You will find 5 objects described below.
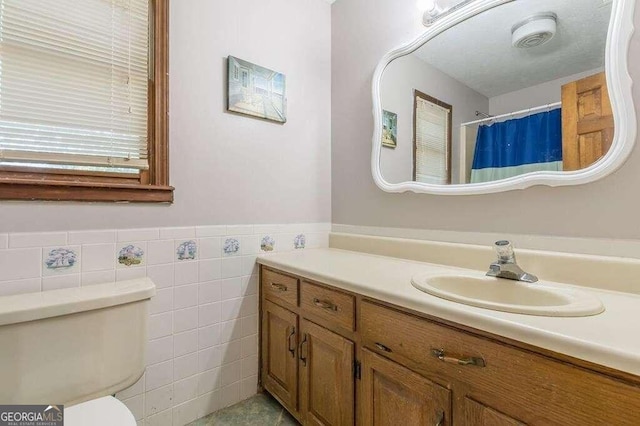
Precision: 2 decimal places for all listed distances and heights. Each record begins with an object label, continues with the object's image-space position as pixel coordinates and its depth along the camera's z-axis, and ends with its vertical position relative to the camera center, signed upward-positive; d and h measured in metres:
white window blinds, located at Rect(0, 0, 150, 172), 1.08 +0.50
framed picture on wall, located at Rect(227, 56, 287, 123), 1.53 +0.64
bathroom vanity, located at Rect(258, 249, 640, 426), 0.58 -0.37
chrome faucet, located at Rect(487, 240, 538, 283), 1.02 -0.19
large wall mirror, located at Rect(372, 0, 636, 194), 0.98 +0.46
